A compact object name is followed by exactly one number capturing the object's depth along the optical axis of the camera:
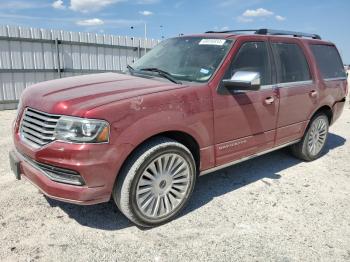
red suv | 2.77
